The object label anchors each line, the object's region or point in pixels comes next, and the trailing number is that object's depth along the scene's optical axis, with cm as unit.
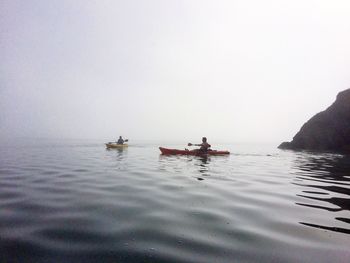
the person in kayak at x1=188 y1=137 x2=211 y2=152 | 3002
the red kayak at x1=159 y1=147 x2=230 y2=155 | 3031
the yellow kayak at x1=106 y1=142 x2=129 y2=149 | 4269
